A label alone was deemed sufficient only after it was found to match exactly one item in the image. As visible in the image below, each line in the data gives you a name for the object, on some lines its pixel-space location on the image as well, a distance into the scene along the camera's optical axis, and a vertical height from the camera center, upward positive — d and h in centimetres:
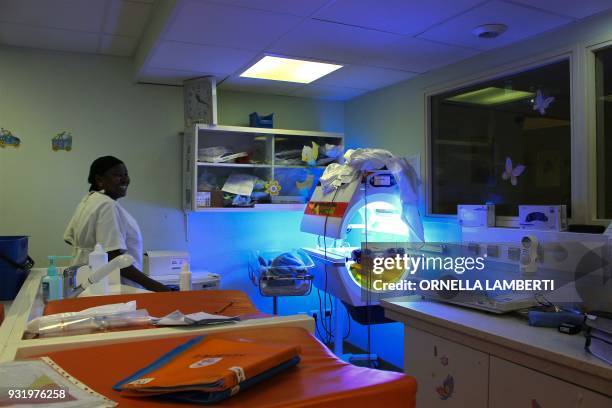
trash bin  196 -24
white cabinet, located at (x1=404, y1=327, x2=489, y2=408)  191 -70
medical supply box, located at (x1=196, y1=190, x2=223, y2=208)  351 +9
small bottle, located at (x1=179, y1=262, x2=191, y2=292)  202 -29
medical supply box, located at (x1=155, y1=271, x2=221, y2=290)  326 -49
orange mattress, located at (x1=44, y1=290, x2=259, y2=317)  152 -31
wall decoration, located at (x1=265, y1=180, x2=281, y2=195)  376 +19
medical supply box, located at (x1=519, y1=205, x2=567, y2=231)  239 -4
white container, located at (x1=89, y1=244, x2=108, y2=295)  188 -22
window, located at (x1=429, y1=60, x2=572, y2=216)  254 +41
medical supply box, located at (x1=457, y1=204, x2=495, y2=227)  280 -3
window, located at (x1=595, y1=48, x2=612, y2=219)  230 +39
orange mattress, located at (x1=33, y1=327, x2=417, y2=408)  75 -30
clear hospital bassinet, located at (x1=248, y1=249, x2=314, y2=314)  327 -47
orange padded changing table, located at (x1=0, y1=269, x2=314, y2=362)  106 -31
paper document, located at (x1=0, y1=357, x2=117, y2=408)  73 -29
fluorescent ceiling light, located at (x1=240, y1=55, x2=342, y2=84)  320 +102
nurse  242 -7
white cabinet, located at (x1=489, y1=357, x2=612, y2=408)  154 -64
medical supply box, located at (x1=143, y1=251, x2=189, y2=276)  330 -37
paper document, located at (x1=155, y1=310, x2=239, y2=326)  121 -28
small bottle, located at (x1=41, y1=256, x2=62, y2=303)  197 -32
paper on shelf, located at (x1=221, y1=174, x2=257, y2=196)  368 +21
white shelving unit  354 +43
